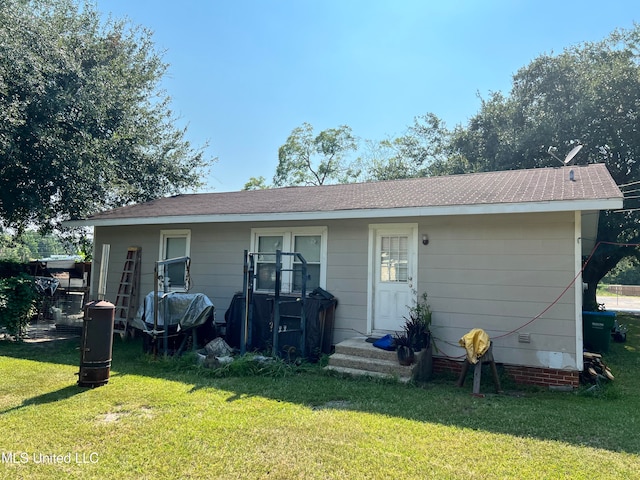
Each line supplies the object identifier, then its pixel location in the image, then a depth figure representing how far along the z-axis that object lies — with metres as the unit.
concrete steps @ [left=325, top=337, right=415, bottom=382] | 5.70
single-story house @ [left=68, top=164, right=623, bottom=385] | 5.70
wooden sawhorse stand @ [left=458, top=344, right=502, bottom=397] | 5.23
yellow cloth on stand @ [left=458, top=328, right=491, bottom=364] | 5.32
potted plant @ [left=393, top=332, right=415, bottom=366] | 5.68
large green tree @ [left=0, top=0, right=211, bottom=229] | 9.27
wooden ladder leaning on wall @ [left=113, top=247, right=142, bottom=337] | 9.12
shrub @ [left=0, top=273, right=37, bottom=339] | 8.17
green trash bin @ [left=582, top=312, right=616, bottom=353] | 8.02
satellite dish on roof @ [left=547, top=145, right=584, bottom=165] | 8.32
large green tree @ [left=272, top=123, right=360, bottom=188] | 29.45
